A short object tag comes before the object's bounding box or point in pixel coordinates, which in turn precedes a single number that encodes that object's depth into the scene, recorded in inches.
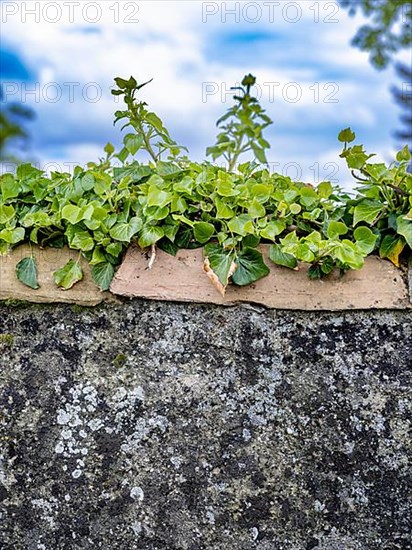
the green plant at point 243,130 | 60.9
